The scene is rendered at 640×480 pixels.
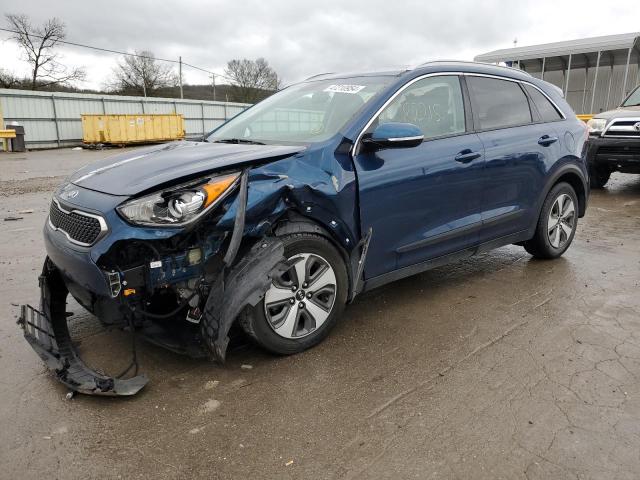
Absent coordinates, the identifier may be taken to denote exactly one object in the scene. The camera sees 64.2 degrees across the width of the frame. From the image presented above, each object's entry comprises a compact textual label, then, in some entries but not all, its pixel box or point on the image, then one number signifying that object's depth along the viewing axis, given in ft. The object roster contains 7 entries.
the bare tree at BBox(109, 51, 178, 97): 176.76
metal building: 45.80
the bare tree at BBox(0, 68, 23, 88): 135.64
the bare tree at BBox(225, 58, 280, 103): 182.61
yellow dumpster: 82.07
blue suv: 8.59
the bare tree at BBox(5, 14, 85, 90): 139.54
